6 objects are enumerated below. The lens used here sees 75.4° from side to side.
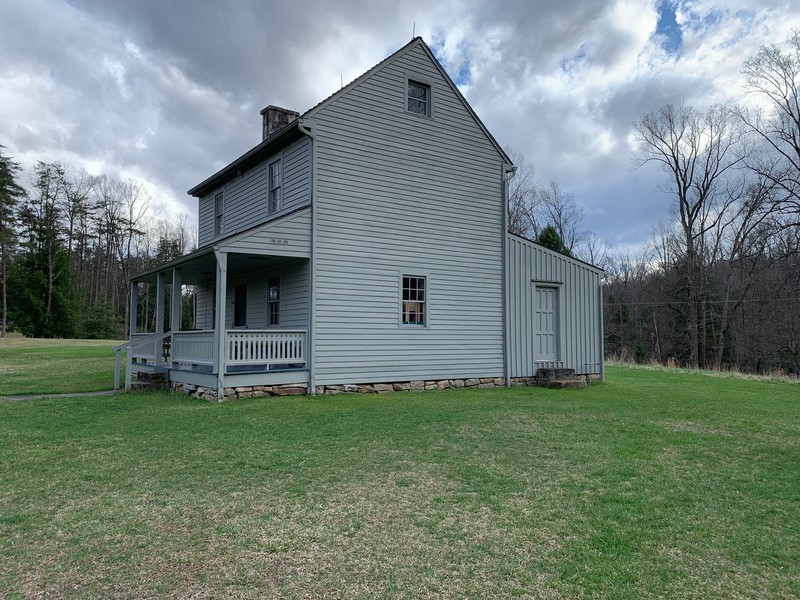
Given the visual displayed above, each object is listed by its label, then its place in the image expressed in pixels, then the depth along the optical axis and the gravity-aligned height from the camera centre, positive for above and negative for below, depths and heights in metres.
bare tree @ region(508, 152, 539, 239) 33.47 +8.08
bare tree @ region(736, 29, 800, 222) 23.47 +10.59
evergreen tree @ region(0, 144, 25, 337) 34.81 +8.76
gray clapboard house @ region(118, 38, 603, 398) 11.13 +1.54
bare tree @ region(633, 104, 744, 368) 29.25 +8.62
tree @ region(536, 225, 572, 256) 21.66 +3.81
